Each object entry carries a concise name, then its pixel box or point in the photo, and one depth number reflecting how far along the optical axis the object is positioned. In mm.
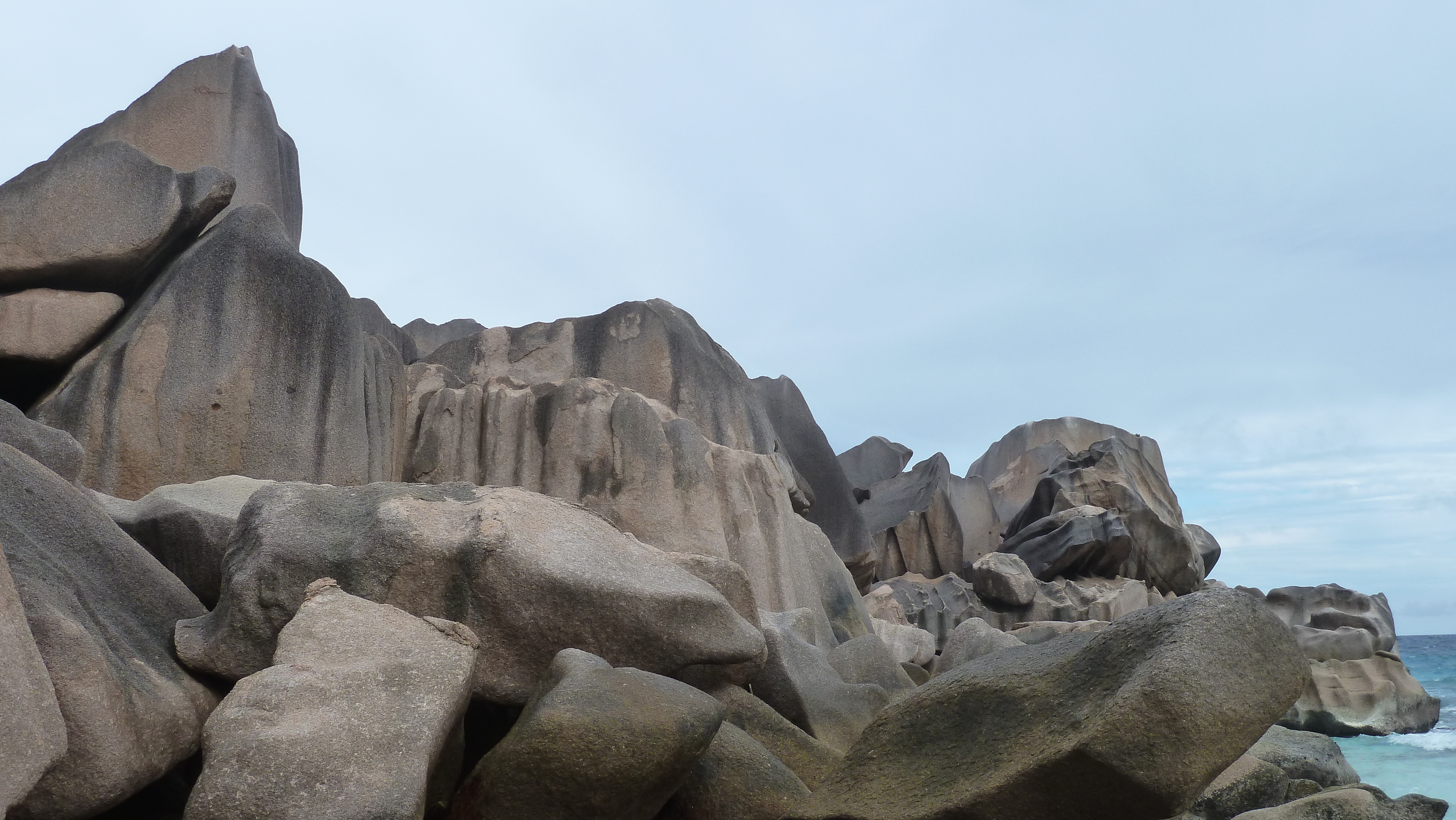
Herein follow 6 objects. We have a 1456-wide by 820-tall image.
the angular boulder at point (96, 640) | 3010
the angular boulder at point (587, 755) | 3145
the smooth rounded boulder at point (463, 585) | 3820
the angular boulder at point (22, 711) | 2559
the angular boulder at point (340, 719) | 2762
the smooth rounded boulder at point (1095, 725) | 2951
